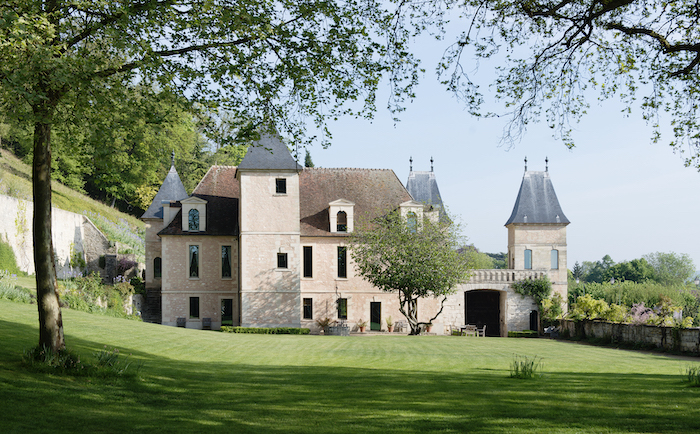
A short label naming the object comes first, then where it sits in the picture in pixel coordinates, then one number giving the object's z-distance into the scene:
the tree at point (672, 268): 106.00
